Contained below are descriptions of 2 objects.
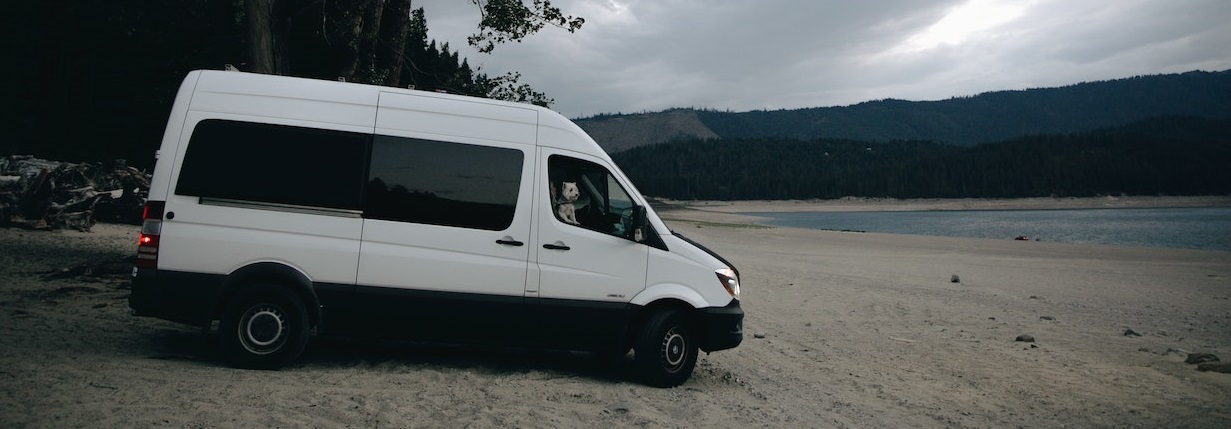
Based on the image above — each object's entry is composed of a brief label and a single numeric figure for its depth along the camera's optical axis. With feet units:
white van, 20.38
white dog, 21.96
